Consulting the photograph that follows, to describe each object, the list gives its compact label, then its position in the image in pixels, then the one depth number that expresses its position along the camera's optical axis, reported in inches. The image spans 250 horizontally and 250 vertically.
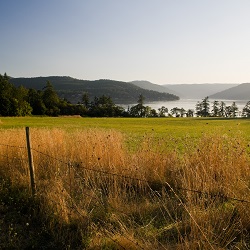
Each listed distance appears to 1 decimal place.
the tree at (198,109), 5003.4
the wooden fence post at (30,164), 254.5
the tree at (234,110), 4557.1
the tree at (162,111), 4195.4
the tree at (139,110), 4162.2
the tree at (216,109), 4719.5
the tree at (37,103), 3336.6
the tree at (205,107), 4872.5
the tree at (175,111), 5014.8
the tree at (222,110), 4691.4
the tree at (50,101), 3390.7
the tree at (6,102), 2869.1
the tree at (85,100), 4493.1
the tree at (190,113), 5041.8
